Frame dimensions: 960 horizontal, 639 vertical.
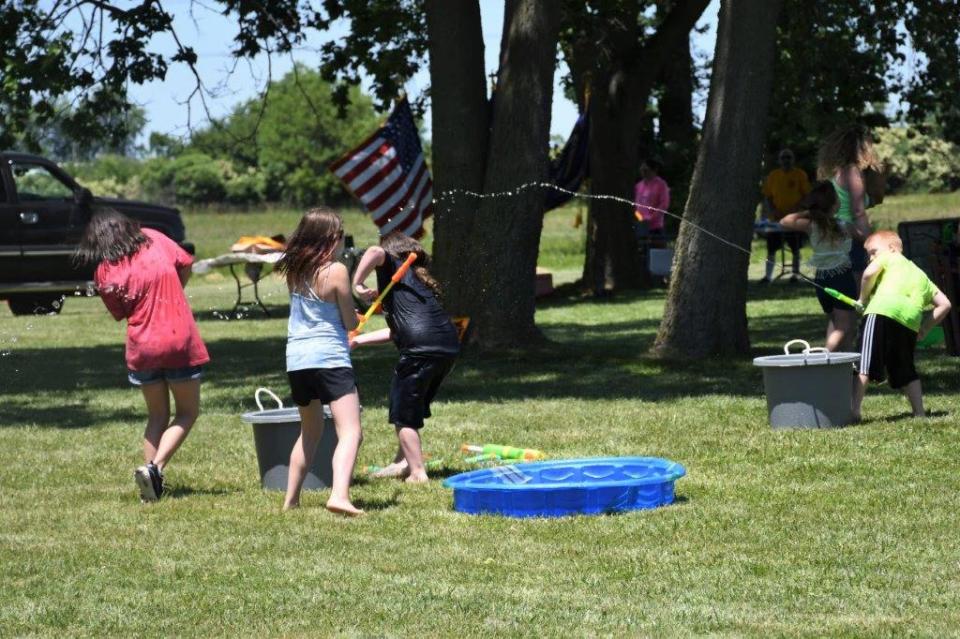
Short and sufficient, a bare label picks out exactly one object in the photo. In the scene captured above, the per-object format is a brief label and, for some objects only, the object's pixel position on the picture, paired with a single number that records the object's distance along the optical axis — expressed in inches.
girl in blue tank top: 467.6
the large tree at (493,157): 918.6
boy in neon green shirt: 600.3
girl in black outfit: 523.3
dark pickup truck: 1386.5
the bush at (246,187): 6669.4
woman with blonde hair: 648.2
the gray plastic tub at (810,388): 589.3
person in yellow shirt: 1428.4
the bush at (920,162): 3380.7
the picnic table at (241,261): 1365.5
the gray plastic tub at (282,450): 512.3
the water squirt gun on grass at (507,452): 568.6
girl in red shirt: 517.3
